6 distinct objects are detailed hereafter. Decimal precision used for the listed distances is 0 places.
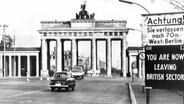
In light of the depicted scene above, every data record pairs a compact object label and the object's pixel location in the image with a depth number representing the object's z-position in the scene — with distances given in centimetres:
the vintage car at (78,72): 7725
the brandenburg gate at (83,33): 11769
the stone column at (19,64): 11548
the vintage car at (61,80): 3447
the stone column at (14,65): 11202
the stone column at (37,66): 11899
